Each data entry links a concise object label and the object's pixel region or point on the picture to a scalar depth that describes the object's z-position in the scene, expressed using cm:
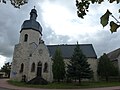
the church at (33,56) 2072
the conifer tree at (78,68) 1585
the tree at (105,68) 1925
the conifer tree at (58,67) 1772
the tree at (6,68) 3719
